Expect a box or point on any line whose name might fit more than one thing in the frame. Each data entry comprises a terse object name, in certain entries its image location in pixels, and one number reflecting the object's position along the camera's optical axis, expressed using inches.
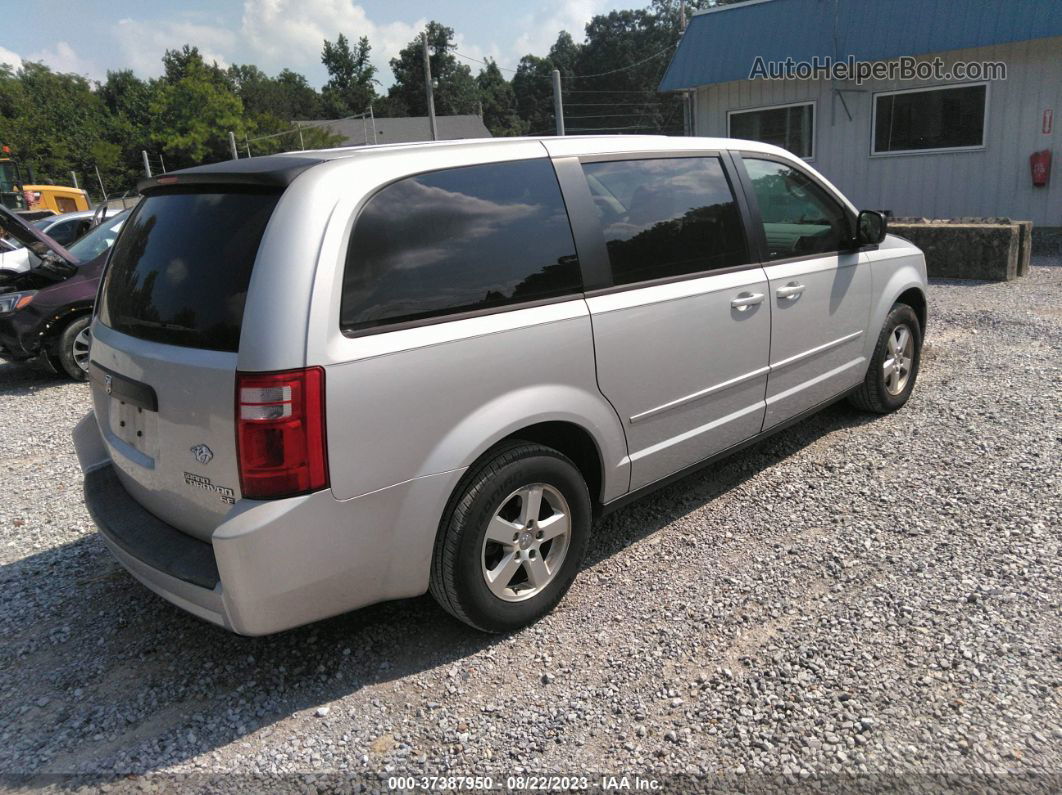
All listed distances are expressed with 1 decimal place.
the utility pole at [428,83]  1143.1
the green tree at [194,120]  2160.4
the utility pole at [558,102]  551.7
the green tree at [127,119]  2212.1
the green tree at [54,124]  2000.5
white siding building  485.4
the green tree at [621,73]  2682.1
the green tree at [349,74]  4028.1
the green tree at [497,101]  3695.9
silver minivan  98.2
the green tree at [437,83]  3725.4
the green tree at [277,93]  3582.7
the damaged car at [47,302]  291.0
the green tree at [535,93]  3457.2
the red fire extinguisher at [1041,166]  485.1
